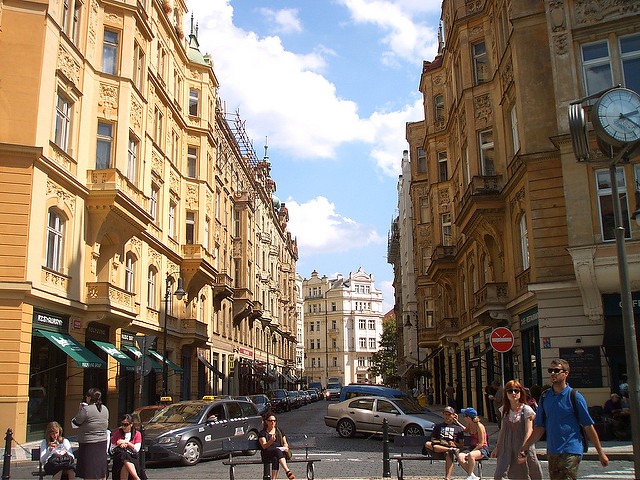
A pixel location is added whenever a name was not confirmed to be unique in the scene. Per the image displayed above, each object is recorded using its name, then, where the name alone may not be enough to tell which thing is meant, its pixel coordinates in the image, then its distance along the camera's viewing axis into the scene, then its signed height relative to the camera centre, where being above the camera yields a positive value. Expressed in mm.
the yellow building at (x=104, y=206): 20594 +6900
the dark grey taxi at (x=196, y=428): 15898 -1238
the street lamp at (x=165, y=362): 27516 +803
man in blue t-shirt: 7414 -587
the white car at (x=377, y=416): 21172 -1299
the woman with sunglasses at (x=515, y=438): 8398 -800
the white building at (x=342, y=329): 133250 +9812
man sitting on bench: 12336 -1210
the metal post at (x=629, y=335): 9266 +553
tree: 104088 +3429
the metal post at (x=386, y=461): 13156 -1671
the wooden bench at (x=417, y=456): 12555 -1461
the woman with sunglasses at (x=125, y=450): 11391 -1184
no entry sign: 16438 +822
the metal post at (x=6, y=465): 12047 -1456
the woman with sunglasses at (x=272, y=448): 12055 -1243
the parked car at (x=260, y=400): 35869 -1123
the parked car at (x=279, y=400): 44906 -1490
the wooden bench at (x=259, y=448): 12203 -1549
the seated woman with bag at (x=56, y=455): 10197 -1112
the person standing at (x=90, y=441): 9859 -864
